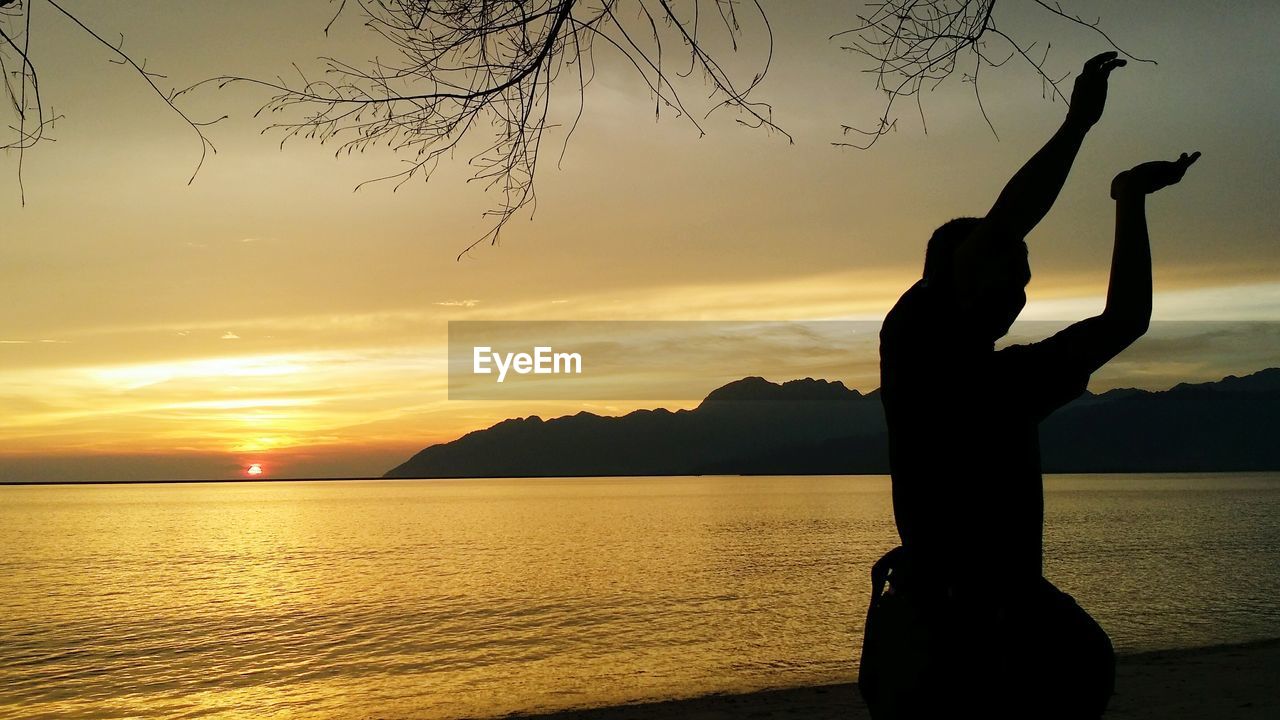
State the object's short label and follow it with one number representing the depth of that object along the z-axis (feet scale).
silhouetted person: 5.57
